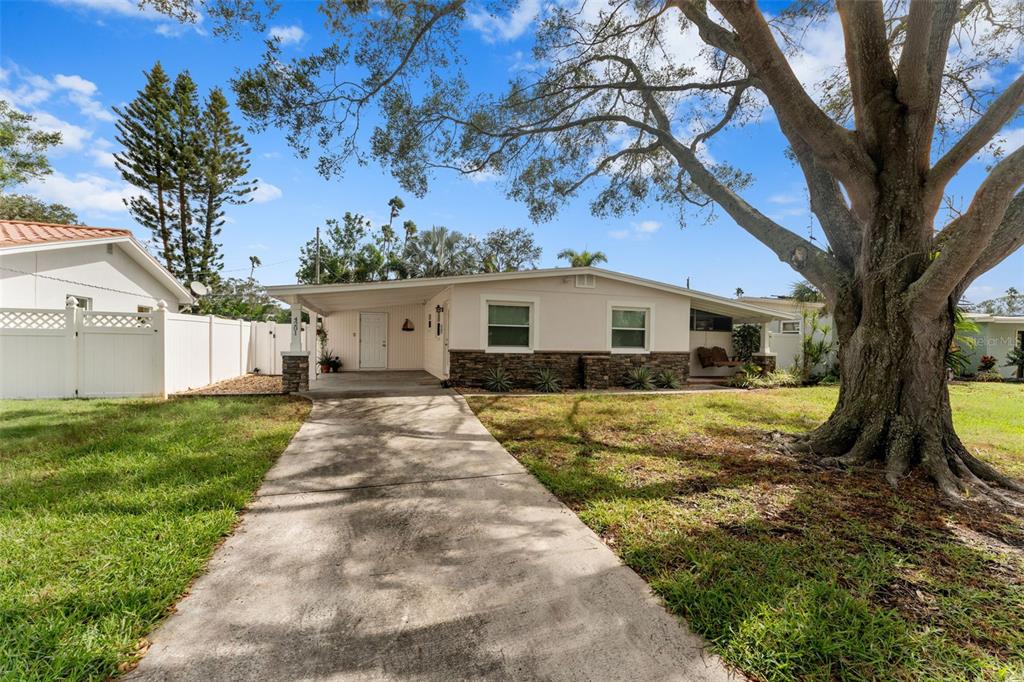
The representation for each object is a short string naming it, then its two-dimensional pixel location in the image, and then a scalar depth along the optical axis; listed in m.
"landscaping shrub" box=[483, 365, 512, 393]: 10.35
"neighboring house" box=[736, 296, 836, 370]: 14.34
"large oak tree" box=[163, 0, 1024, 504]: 4.27
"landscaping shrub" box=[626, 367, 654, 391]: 11.40
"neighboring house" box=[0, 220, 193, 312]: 8.80
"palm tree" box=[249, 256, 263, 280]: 36.04
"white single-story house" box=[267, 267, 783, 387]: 10.40
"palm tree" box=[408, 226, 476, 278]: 26.12
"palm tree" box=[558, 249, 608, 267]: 24.86
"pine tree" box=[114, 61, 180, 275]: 18.14
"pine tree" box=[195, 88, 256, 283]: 20.06
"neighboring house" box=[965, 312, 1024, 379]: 16.42
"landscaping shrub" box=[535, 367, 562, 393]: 10.65
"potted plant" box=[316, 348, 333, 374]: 14.94
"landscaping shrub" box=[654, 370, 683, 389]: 11.69
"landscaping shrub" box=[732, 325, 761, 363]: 14.10
